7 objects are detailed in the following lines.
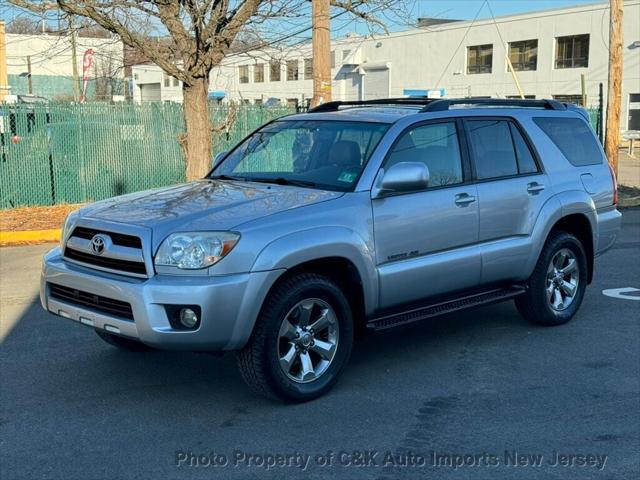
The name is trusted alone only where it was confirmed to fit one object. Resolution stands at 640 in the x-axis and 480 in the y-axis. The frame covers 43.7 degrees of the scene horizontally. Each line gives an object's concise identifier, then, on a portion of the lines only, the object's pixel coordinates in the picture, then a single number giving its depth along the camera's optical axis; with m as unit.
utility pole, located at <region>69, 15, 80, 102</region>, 11.77
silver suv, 4.55
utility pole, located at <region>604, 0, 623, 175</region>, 17.92
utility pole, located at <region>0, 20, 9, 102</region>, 42.78
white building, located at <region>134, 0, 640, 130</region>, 45.00
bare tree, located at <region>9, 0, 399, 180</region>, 11.16
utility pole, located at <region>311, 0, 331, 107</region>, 12.72
